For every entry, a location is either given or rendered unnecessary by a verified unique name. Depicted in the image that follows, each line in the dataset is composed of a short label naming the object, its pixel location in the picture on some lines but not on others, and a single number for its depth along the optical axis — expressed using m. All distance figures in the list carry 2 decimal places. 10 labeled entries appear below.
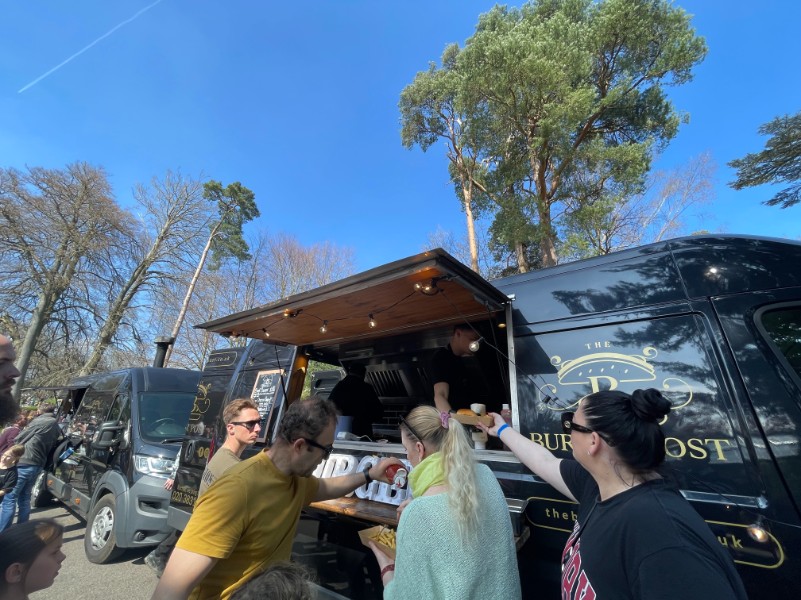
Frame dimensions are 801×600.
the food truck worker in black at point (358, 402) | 4.67
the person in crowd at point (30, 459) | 5.18
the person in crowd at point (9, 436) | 5.73
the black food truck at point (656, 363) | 1.60
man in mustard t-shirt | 1.49
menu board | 3.99
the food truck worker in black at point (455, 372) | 3.46
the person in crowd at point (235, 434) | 2.89
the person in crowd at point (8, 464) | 5.05
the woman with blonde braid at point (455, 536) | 1.32
